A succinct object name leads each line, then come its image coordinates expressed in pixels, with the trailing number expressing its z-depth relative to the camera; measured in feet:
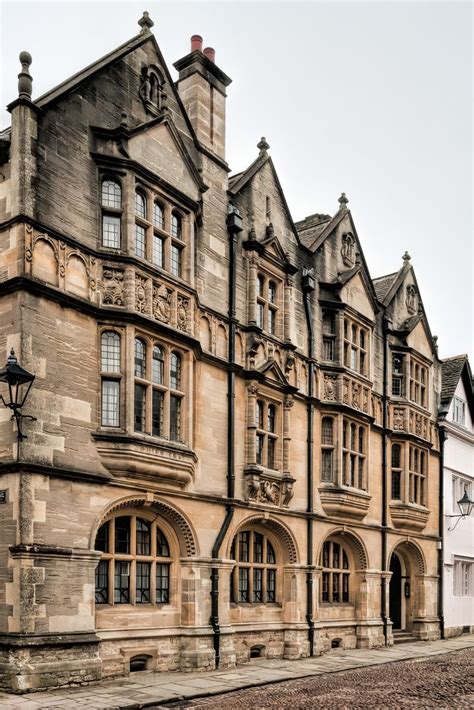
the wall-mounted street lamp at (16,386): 53.16
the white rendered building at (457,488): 116.88
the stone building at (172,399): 56.70
